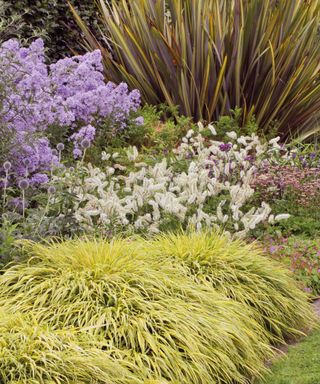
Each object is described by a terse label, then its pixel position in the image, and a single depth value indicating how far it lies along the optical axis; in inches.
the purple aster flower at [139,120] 333.4
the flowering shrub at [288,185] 291.1
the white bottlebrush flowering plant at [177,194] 237.1
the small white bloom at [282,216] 243.6
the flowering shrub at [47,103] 239.5
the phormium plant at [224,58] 365.7
